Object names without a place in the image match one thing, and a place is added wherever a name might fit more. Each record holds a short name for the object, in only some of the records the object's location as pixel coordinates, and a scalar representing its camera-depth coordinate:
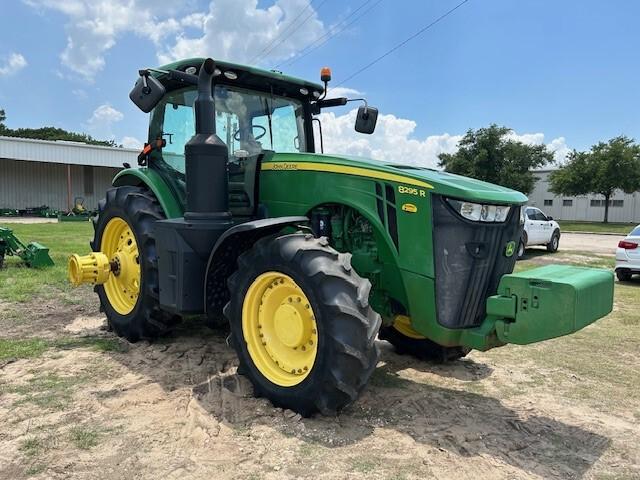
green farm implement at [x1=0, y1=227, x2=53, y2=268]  9.61
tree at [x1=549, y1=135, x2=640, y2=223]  38.31
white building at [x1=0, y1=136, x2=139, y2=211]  32.97
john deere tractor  3.48
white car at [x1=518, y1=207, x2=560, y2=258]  16.62
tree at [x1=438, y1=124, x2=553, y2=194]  39.97
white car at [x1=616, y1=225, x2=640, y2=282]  10.91
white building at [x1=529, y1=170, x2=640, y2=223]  47.03
